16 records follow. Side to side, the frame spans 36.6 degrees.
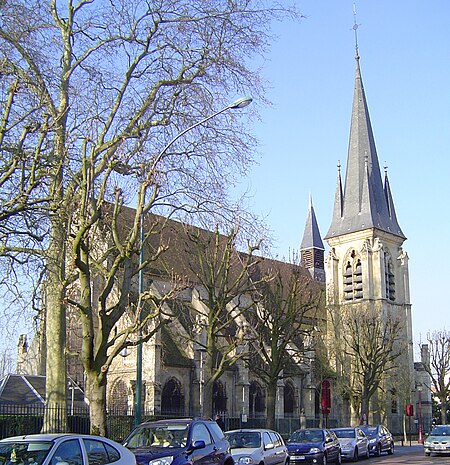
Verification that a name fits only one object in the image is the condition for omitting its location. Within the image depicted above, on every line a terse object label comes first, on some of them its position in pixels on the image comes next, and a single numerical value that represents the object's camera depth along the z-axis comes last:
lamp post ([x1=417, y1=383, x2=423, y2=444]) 66.44
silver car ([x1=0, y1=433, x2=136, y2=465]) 8.48
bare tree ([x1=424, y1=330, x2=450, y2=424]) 63.41
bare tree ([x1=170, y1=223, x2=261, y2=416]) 24.50
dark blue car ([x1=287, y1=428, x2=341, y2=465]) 22.56
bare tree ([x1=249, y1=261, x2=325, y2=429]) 29.42
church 41.19
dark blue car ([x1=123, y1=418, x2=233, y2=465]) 11.70
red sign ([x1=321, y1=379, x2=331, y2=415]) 29.19
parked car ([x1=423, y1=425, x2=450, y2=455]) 30.23
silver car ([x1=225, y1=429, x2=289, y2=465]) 16.73
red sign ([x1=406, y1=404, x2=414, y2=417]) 46.78
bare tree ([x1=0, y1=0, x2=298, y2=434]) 14.02
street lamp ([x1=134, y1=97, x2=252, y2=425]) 16.95
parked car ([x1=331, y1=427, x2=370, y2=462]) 27.23
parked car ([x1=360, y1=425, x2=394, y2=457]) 31.47
